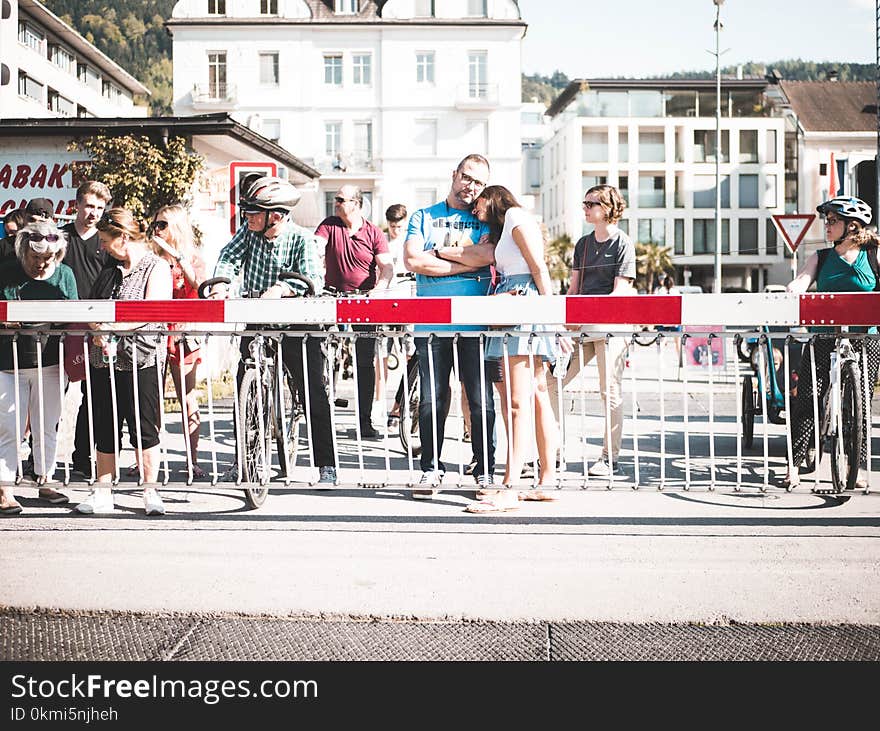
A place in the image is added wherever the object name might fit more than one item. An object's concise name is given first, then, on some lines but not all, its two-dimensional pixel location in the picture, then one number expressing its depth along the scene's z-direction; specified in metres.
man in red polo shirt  10.27
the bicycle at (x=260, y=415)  6.68
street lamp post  38.06
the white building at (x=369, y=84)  62.47
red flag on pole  22.87
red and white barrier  6.09
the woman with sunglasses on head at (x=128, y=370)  6.55
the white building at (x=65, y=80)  47.12
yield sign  18.59
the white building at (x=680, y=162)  75.38
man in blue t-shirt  7.13
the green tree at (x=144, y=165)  19.06
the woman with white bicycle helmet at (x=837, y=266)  7.19
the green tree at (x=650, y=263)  72.00
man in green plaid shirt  7.32
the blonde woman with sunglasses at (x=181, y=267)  7.92
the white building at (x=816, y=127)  69.25
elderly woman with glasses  6.68
